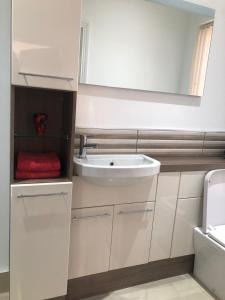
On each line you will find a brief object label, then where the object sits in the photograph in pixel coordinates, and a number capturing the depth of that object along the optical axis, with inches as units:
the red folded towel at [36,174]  54.4
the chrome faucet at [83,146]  62.9
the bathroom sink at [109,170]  54.6
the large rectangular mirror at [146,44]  66.7
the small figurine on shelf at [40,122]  57.2
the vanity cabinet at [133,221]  62.2
